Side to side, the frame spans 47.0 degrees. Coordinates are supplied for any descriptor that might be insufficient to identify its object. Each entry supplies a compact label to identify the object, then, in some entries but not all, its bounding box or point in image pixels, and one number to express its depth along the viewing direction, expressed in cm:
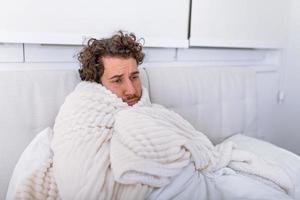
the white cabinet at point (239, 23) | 200
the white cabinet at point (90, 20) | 143
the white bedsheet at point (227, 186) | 121
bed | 134
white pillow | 123
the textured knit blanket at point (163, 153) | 115
